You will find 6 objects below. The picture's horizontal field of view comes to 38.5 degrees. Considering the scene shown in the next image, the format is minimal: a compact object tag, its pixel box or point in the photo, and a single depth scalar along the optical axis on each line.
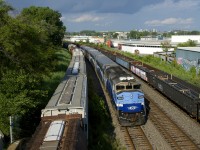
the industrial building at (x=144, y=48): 131.25
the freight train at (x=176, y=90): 24.42
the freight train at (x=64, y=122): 12.28
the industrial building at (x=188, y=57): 60.47
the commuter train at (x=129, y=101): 23.23
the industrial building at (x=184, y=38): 166.80
